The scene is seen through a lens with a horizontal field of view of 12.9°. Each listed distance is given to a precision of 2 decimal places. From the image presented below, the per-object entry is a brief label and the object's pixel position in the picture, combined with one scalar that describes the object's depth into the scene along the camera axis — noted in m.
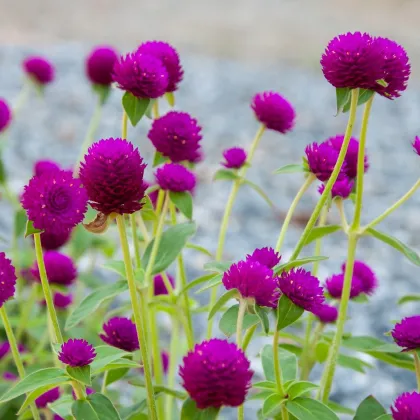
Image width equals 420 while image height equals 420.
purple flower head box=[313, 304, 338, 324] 0.79
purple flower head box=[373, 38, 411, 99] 0.68
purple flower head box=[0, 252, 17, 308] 0.67
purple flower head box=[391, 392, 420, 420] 0.65
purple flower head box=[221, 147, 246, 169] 0.80
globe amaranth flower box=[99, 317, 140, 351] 0.73
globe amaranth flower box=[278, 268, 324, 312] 0.64
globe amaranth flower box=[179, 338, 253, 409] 0.60
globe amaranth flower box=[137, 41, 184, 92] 0.75
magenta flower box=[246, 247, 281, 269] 0.67
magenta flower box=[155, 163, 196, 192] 0.73
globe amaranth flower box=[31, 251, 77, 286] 0.82
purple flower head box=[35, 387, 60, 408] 0.75
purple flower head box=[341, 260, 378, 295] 0.79
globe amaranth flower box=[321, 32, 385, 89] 0.66
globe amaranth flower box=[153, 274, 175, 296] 0.86
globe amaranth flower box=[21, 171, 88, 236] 0.64
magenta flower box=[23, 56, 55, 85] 1.12
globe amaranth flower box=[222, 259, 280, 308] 0.64
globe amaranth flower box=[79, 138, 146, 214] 0.64
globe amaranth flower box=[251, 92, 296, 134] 0.79
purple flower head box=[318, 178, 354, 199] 0.73
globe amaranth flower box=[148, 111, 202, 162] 0.73
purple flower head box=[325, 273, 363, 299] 0.78
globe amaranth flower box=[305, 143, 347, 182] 0.70
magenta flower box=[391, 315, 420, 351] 0.69
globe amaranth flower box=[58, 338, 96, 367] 0.66
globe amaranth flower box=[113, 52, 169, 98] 0.71
